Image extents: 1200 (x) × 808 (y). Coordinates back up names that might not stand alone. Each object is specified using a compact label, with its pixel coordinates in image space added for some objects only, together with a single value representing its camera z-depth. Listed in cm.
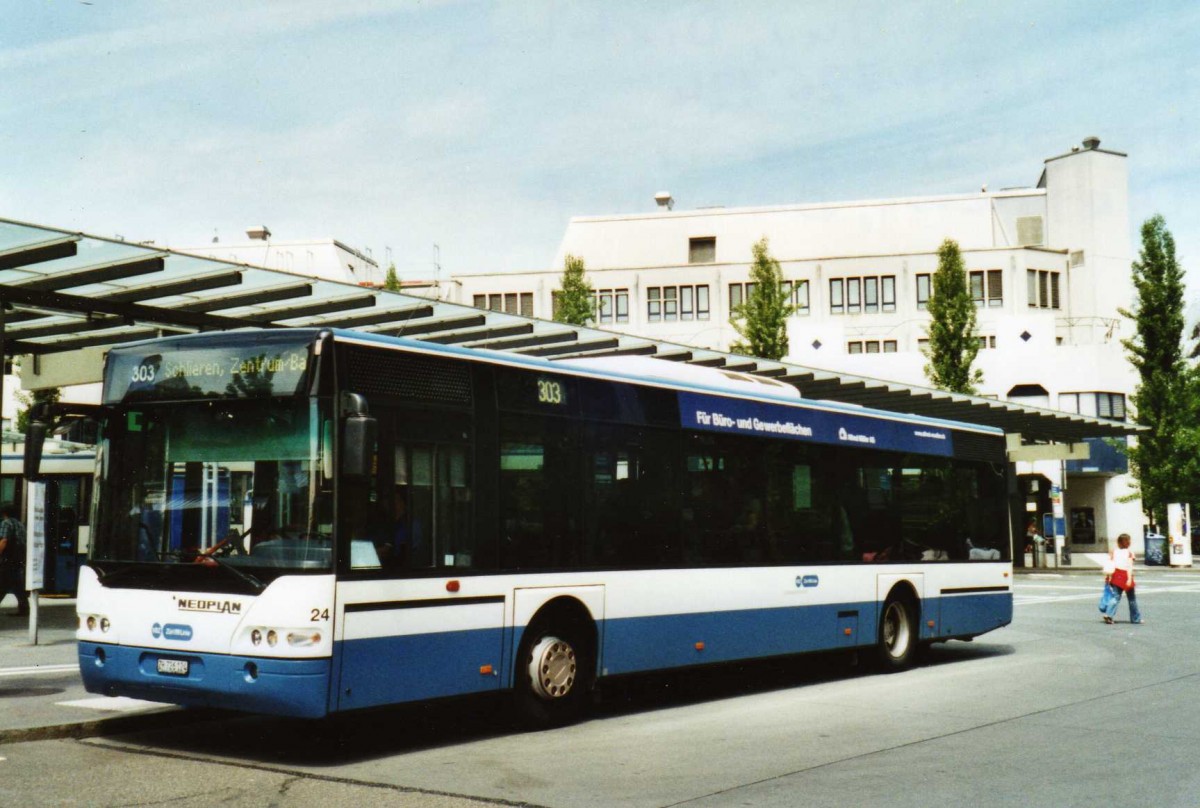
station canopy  1487
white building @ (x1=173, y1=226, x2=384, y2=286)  8325
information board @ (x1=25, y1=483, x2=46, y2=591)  1475
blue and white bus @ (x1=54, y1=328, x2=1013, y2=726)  845
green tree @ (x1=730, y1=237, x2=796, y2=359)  4422
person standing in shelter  1816
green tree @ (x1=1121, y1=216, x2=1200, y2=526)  5028
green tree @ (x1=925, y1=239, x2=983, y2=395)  4834
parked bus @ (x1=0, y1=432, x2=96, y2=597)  2481
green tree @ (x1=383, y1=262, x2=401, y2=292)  6406
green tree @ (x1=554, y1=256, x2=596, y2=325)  5881
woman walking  2162
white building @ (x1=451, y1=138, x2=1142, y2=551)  6138
